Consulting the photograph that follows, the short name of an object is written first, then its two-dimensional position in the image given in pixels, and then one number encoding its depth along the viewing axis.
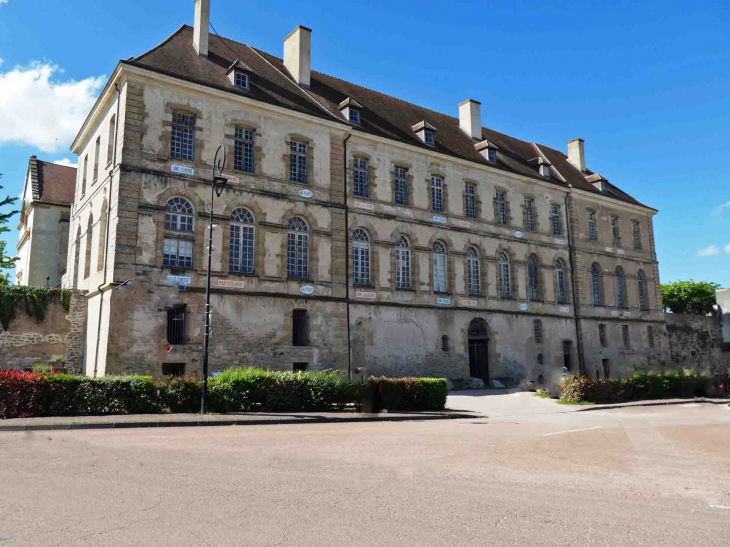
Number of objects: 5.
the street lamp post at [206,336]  15.86
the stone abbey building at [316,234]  21.70
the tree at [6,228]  29.03
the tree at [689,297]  67.75
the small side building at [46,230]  32.59
